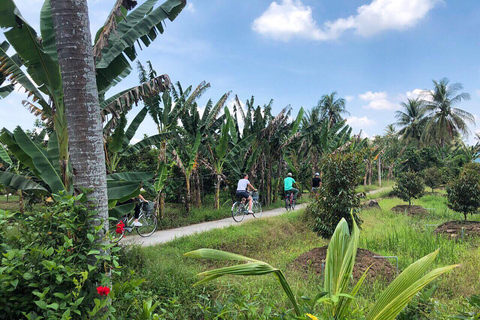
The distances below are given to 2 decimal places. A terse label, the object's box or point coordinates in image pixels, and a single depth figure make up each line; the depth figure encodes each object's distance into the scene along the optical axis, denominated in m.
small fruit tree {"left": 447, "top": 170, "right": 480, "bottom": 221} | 10.63
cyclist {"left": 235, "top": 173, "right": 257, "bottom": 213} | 11.11
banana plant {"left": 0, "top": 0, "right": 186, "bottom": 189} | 4.11
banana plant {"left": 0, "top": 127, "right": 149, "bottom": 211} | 4.19
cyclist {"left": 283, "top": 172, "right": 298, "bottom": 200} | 13.48
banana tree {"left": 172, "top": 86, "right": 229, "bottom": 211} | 11.45
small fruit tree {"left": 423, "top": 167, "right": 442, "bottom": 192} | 21.72
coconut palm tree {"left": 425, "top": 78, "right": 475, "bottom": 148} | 31.67
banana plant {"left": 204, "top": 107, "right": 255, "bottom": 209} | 12.32
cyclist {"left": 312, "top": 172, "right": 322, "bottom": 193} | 13.39
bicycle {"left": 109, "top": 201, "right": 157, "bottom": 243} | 8.41
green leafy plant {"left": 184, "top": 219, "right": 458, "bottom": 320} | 1.70
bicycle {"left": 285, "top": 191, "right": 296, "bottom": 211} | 13.90
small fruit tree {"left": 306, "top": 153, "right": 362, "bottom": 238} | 7.11
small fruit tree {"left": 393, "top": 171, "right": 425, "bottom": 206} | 15.18
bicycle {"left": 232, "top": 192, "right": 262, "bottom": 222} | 11.29
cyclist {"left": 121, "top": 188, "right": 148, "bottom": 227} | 8.53
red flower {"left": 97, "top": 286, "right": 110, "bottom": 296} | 2.01
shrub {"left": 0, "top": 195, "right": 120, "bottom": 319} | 1.97
